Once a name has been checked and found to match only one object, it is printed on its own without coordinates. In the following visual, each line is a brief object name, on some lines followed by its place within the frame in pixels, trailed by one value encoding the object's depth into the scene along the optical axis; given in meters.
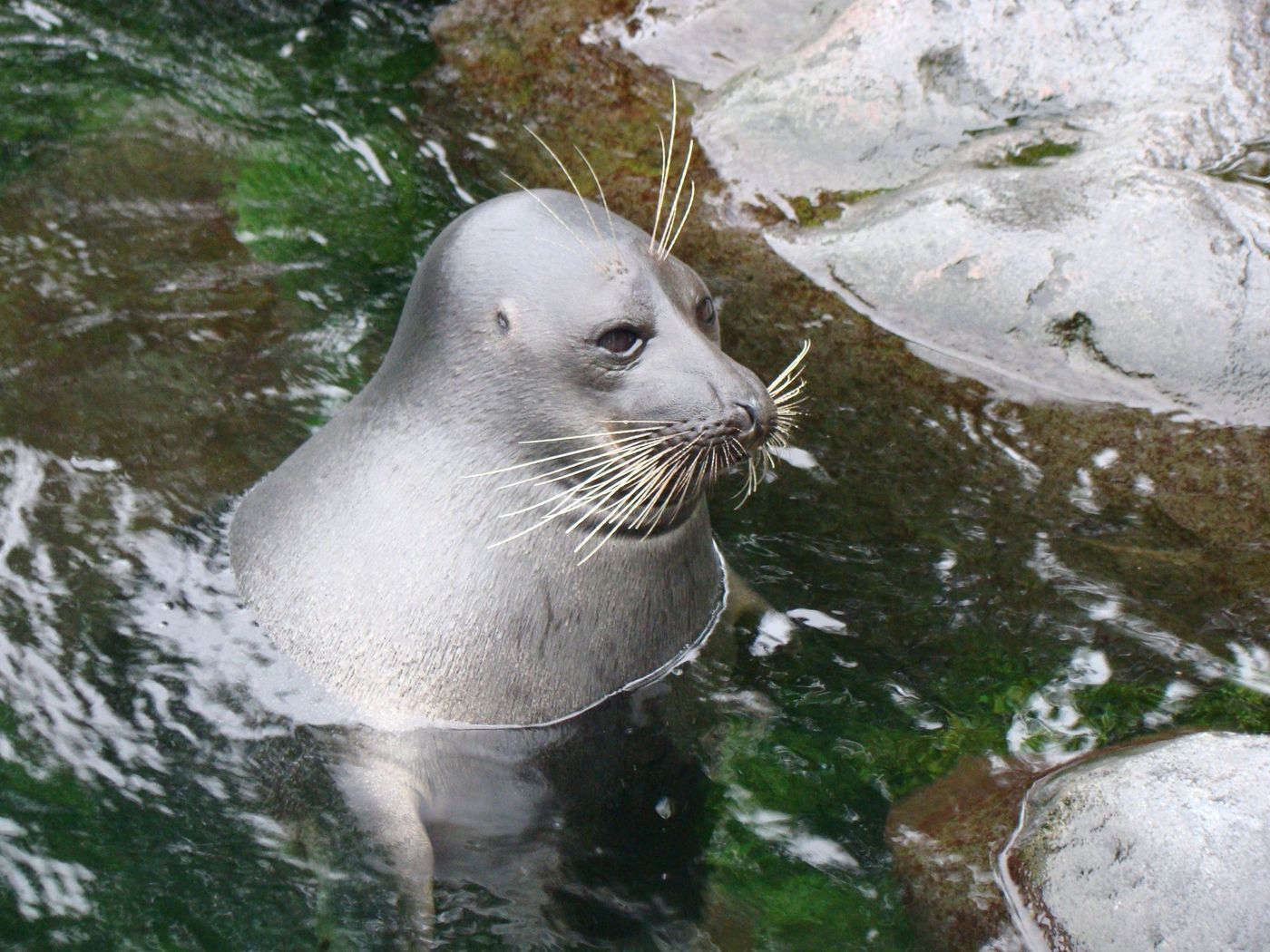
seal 8.70
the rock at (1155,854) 7.50
